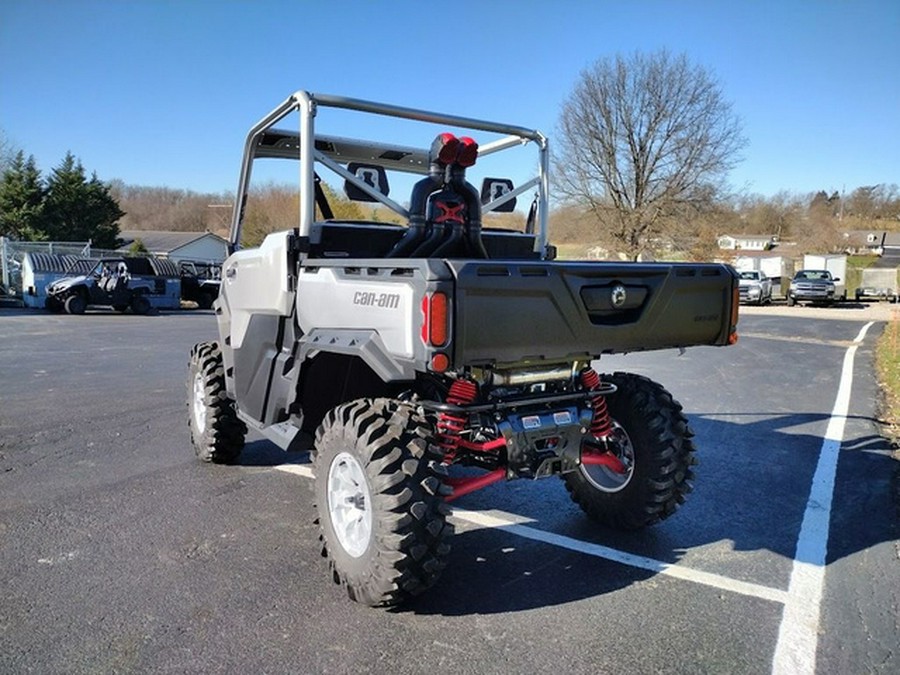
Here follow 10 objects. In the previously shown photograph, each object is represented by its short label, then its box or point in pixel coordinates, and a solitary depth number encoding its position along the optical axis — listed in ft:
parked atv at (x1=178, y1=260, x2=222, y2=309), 84.84
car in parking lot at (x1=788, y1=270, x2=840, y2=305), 106.63
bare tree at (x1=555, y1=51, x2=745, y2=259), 140.56
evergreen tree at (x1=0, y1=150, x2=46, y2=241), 130.00
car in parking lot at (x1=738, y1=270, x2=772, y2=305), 108.17
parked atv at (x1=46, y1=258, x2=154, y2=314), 68.18
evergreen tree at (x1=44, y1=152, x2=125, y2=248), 135.13
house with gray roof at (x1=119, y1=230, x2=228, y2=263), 186.29
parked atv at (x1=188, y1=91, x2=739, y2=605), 10.04
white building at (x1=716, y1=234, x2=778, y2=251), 265.58
